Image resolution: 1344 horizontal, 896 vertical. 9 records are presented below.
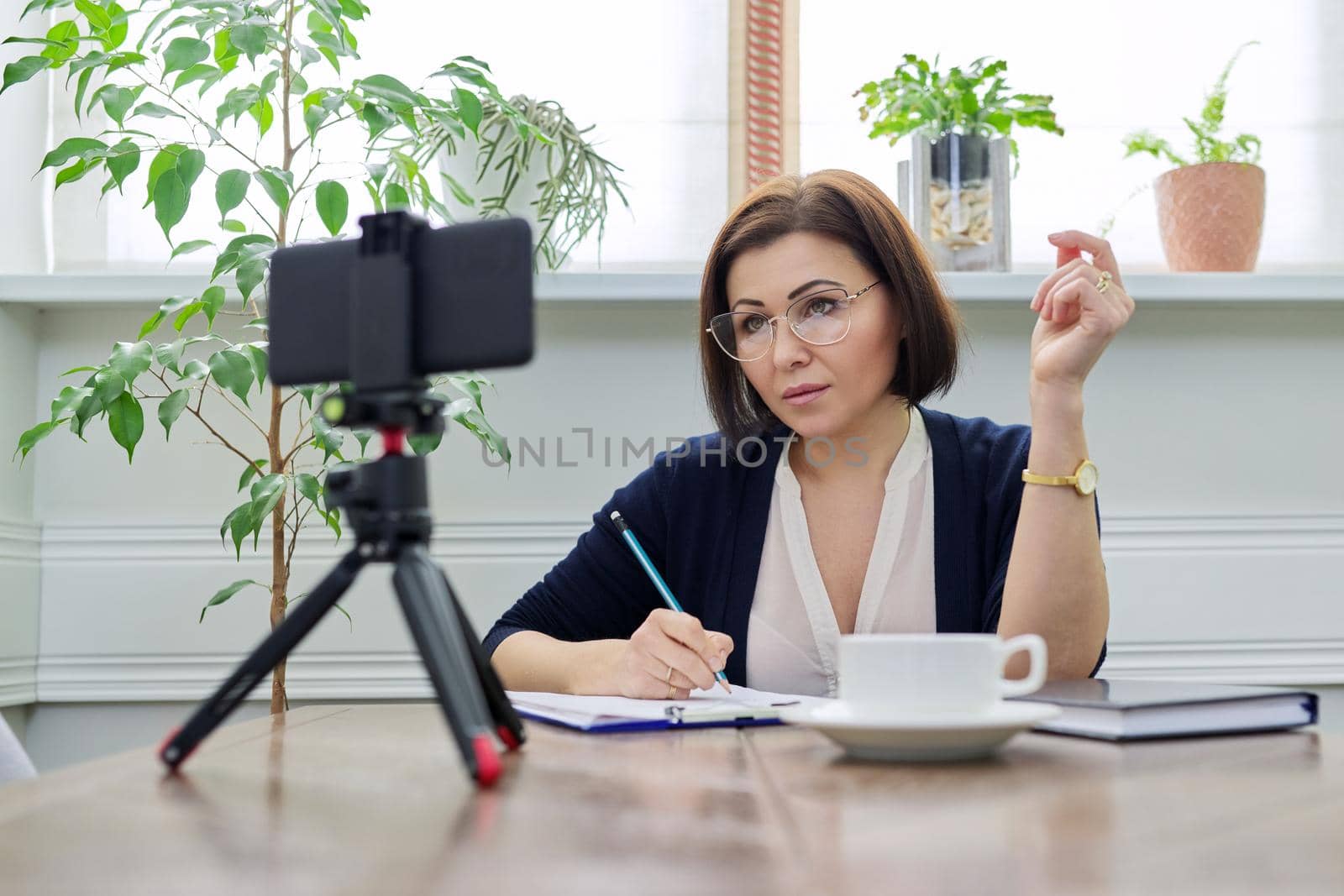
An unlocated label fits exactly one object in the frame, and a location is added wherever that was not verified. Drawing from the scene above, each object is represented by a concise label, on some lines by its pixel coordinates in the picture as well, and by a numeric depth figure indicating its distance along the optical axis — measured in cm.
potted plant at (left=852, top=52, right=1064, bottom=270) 183
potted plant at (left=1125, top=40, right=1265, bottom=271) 186
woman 136
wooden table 39
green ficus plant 136
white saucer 58
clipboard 80
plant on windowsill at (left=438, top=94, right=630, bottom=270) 180
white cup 60
